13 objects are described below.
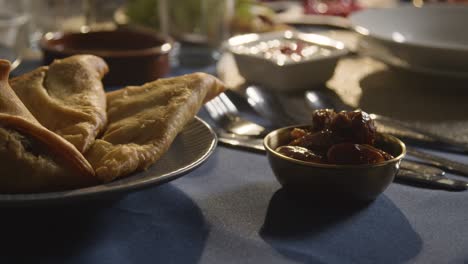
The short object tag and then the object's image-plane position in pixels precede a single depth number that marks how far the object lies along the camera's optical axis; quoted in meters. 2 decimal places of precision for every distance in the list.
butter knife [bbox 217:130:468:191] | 0.84
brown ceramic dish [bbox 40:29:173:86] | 1.28
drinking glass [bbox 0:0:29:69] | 1.42
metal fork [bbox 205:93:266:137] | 1.04
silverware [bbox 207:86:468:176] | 0.91
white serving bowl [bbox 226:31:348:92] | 1.30
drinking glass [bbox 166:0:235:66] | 1.58
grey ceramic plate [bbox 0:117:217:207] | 0.61
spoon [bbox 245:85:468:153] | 1.02
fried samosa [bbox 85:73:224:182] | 0.70
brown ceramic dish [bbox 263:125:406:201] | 0.74
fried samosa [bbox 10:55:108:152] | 0.75
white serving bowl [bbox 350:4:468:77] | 1.27
